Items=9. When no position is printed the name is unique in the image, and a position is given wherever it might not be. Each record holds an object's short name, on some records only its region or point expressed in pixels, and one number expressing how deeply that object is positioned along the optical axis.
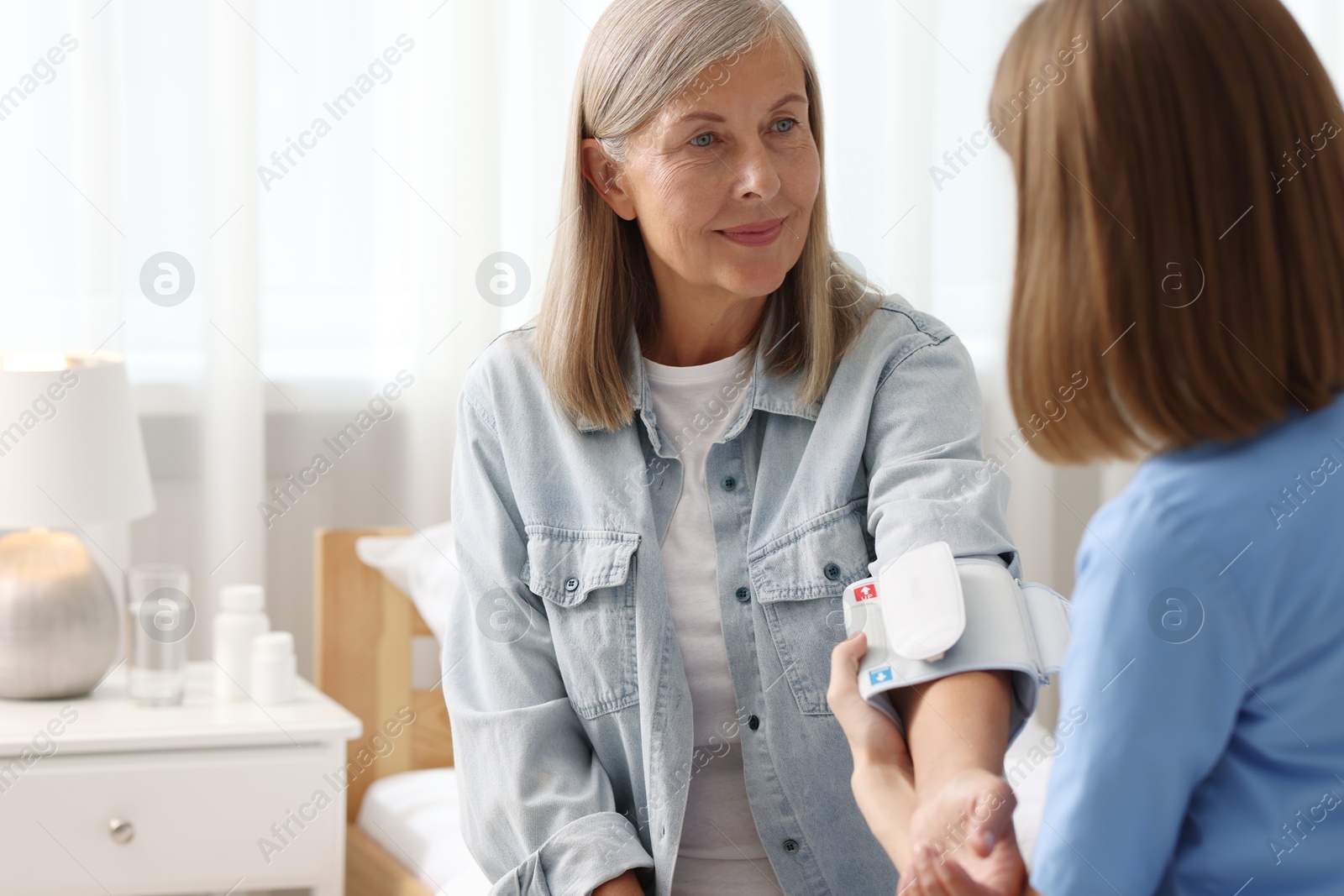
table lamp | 3.49
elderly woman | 2.94
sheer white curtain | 3.75
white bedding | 3.38
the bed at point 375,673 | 3.75
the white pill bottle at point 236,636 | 3.65
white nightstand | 3.41
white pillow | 3.70
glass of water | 3.56
